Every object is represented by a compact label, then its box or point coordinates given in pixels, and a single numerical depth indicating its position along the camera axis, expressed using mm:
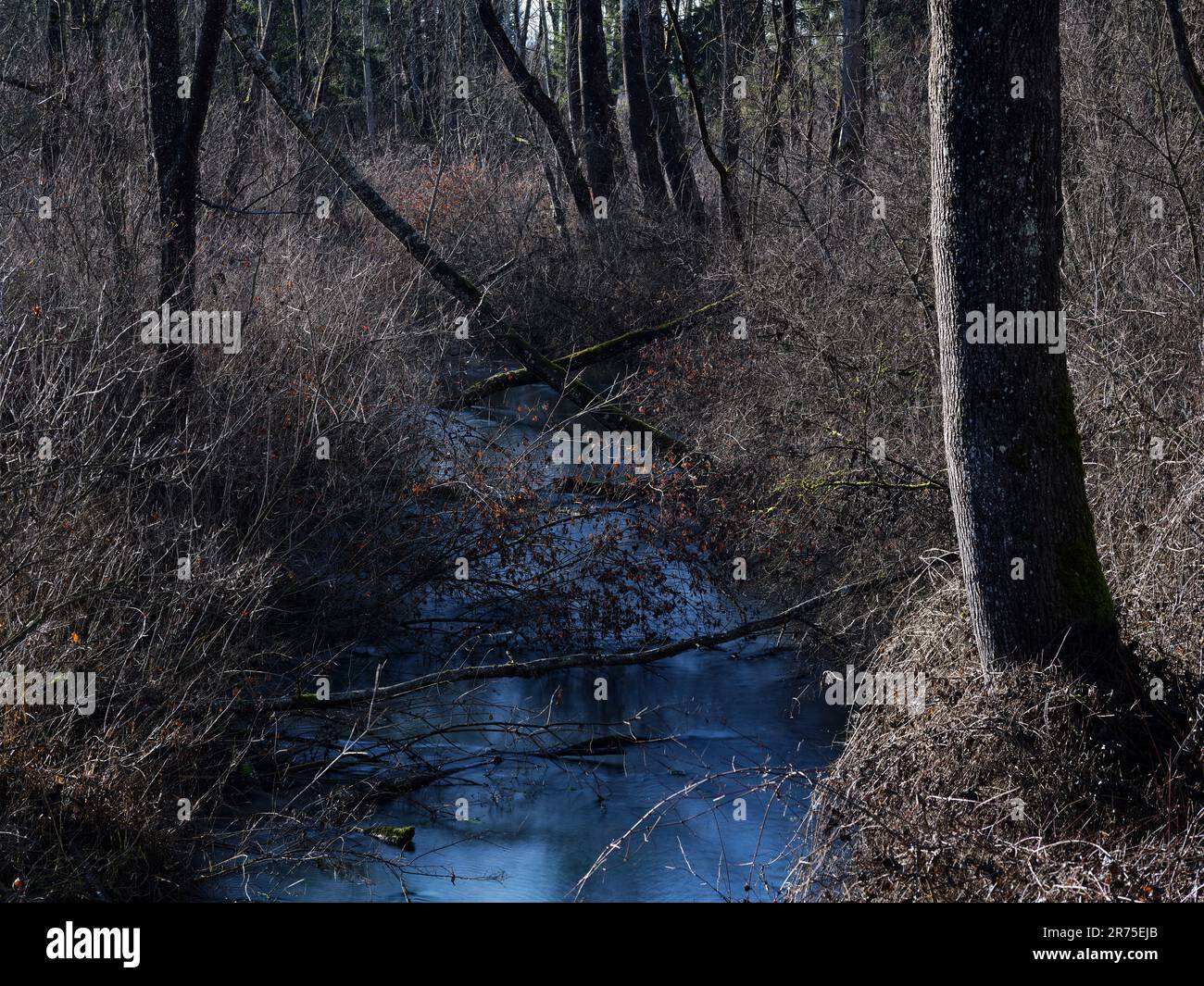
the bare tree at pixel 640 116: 19422
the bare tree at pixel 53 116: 10836
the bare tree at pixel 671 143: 19375
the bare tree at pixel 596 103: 19469
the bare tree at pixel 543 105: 18219
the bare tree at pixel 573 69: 22094
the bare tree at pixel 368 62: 31000
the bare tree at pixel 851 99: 15977
